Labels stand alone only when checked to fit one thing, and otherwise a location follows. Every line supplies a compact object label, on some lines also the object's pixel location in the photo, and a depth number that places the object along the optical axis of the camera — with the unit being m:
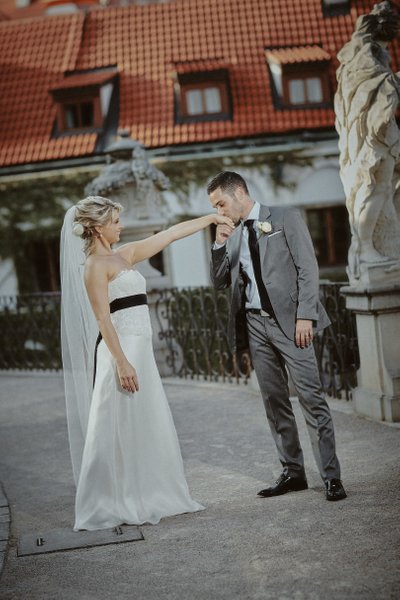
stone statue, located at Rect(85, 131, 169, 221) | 12.80
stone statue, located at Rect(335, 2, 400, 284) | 7.81
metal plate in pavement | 5.24
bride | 5.77
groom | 5.74
